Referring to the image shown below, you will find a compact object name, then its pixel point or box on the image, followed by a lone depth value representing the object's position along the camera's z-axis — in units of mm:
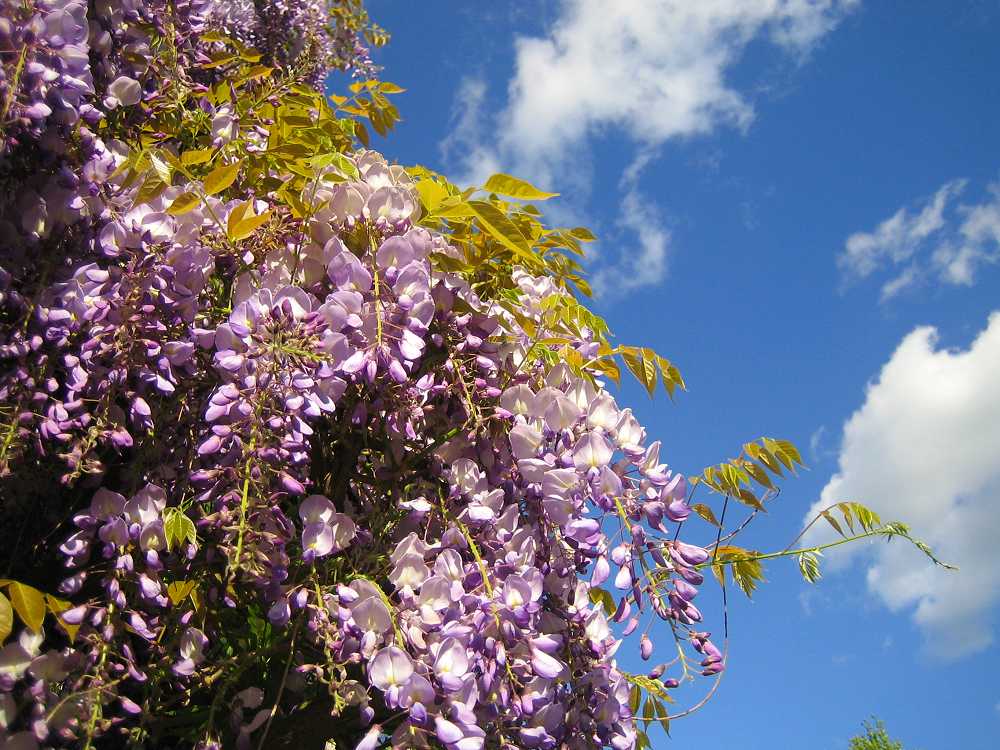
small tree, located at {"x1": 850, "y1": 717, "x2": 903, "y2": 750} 12298
